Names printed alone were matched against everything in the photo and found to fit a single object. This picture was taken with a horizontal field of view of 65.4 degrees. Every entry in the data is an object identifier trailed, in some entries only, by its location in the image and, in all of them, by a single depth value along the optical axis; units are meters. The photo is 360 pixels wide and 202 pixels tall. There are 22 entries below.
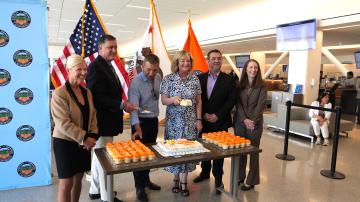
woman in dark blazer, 3.35
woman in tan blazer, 2.21
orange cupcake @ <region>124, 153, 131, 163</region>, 2.20
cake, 2.46
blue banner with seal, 3.22
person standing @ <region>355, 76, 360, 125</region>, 9.49
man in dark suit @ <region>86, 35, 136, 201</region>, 2.74
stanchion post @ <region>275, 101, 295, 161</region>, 5.09
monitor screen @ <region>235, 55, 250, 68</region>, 16.01
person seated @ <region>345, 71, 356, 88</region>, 11.57
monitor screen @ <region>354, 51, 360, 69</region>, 10.20
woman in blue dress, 3.02
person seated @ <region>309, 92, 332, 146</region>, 6.25
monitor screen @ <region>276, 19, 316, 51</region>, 7.05
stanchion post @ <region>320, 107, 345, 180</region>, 4.24
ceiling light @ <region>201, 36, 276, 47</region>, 9.34
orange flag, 5.82
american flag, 3.90
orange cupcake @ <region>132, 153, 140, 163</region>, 2.23
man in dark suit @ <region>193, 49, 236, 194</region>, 3.33
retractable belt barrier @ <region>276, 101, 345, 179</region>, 4.24
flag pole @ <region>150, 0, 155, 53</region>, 4.83
